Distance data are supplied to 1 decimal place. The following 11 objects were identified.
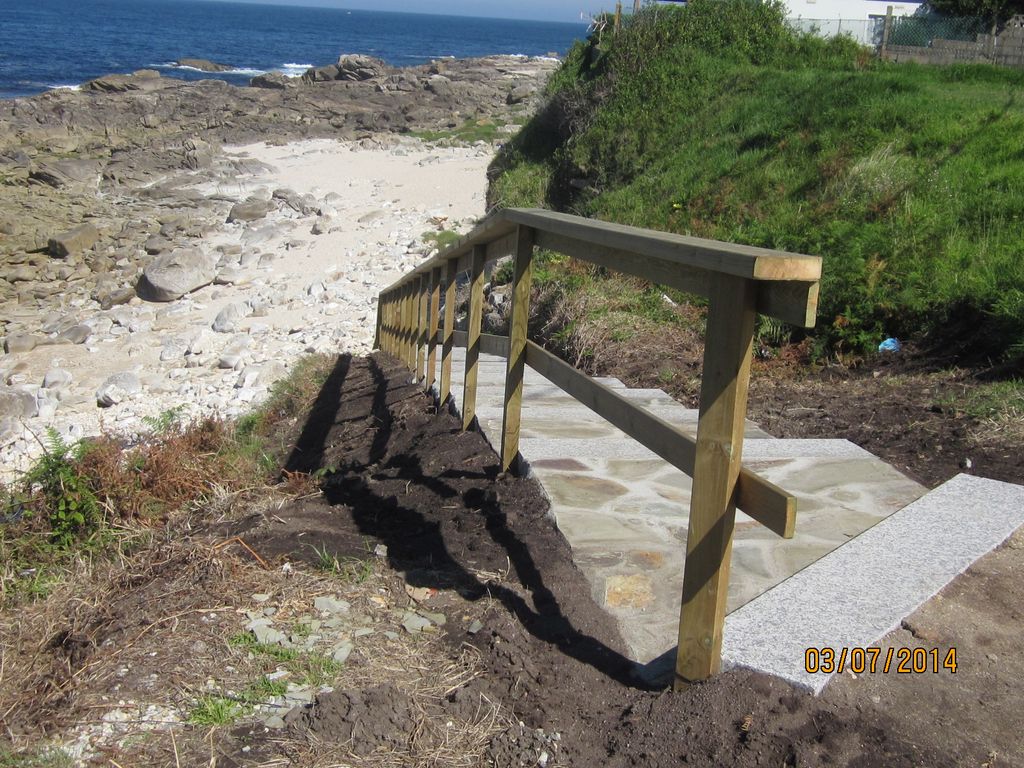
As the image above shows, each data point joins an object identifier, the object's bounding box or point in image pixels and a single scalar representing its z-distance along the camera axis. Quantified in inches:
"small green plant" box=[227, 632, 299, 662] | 124.0
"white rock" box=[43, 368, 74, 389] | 562.6
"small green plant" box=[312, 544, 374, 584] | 147.9
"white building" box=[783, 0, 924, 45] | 856.9
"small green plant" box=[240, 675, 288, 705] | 114.2
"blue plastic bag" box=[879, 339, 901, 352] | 300.2
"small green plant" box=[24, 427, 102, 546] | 207.9
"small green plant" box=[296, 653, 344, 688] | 118.9
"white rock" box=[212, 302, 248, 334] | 636.1
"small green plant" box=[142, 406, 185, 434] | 311.6
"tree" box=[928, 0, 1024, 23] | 901.0
